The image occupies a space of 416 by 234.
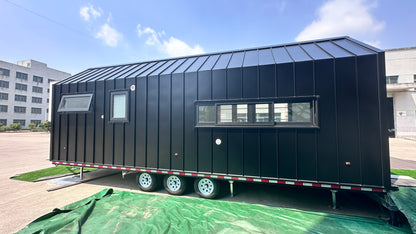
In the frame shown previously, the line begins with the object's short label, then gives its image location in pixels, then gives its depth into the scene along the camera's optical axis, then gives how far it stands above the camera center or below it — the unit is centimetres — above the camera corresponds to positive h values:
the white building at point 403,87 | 2516 +493
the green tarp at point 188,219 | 384 -230
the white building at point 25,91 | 4691 +912
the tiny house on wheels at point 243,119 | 473 +12
